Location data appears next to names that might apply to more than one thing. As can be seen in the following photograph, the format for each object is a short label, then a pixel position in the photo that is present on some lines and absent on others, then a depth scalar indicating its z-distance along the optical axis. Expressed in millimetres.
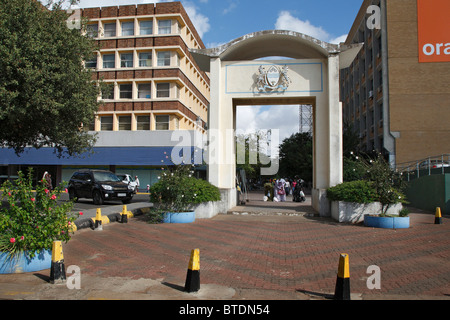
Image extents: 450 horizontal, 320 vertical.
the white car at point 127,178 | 28431
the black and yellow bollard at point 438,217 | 11234
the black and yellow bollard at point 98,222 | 9758
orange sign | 26375
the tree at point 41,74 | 10875
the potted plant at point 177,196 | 11328
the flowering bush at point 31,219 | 5691
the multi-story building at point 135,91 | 31047
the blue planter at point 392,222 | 10227
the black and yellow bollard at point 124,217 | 11164
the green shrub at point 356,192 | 11078
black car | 17500
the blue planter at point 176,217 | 11297
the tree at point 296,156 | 35219
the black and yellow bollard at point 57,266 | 5188
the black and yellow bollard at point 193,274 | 4695
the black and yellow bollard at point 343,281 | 4379
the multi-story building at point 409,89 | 27188
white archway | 13547
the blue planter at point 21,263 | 5680
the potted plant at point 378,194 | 10523
